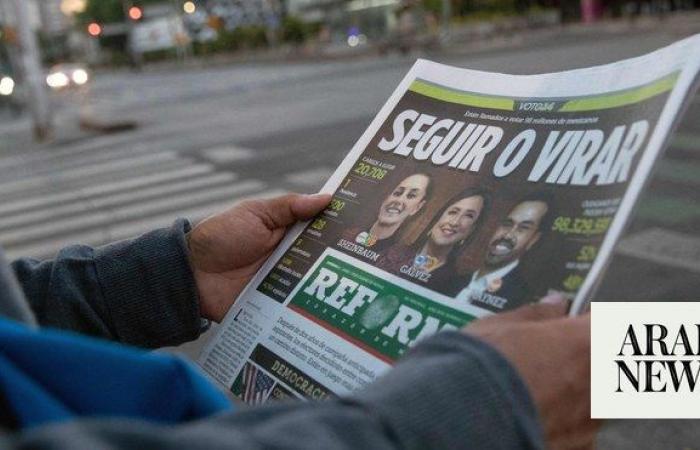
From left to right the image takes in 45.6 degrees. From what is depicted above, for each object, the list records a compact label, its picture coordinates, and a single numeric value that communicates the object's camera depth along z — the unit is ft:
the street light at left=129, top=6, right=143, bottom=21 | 121.53
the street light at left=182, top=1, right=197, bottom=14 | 190.29
